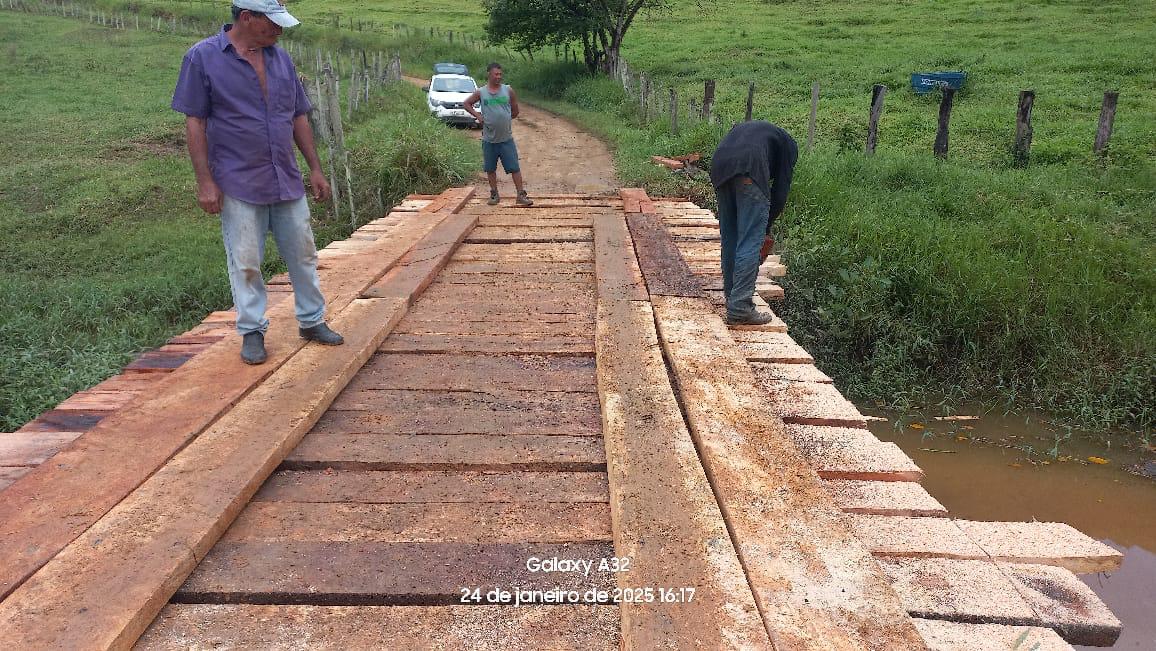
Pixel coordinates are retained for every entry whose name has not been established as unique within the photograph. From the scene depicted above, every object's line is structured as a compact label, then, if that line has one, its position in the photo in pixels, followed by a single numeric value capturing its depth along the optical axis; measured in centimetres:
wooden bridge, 158
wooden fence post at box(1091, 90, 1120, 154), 943
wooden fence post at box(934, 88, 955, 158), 990
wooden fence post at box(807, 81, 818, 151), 981
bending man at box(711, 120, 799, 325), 366
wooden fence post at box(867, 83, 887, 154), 983
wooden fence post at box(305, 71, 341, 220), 786
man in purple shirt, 286
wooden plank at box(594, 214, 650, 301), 379
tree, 1988
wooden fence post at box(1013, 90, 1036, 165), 984
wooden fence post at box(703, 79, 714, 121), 1178
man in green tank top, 679
